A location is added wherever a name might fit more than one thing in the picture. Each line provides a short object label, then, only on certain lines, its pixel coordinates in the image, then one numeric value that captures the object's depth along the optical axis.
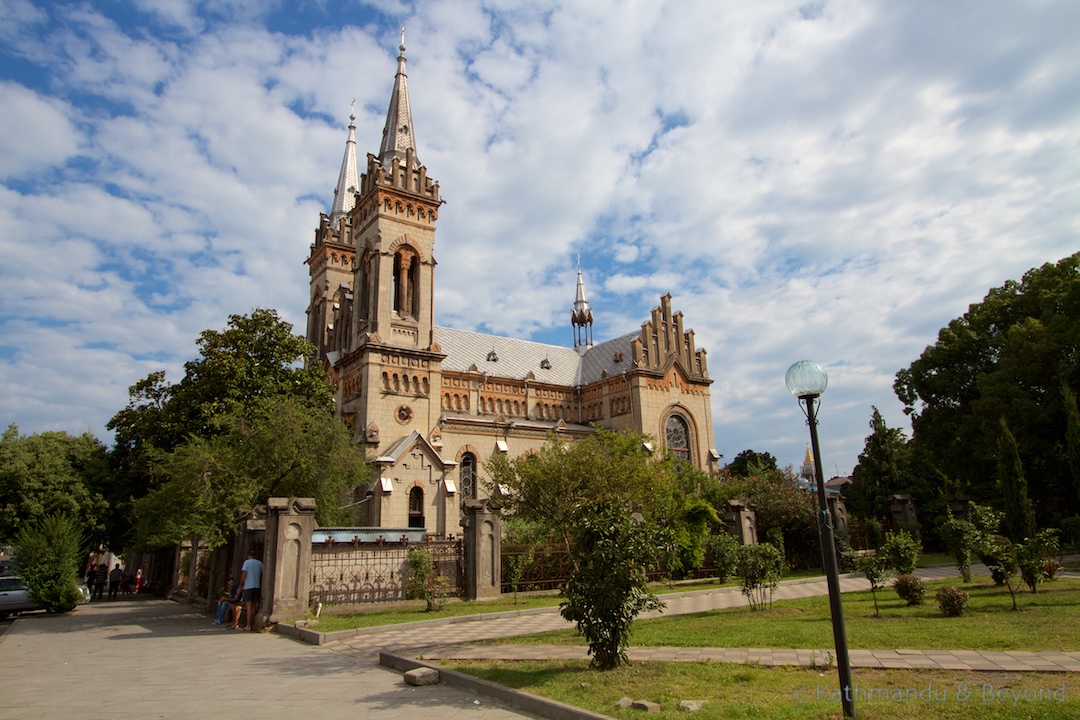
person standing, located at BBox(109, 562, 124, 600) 29.31
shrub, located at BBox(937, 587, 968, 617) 12.14
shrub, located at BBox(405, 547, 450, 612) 16.83
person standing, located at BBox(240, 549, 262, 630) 15.79
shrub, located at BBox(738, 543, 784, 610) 14.91
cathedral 32.53
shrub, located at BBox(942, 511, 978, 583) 17.07
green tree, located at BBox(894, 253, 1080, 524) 28.36
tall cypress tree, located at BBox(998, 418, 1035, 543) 23.42
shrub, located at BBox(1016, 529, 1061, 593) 14.30
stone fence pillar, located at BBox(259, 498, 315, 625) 15.55
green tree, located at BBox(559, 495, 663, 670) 8.84
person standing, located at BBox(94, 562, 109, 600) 29.86
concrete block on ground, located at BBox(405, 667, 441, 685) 8.84
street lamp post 6.59
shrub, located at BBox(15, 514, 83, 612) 20.19
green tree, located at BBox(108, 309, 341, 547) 18.92
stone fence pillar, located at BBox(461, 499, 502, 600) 18.70
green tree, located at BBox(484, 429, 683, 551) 23.66
